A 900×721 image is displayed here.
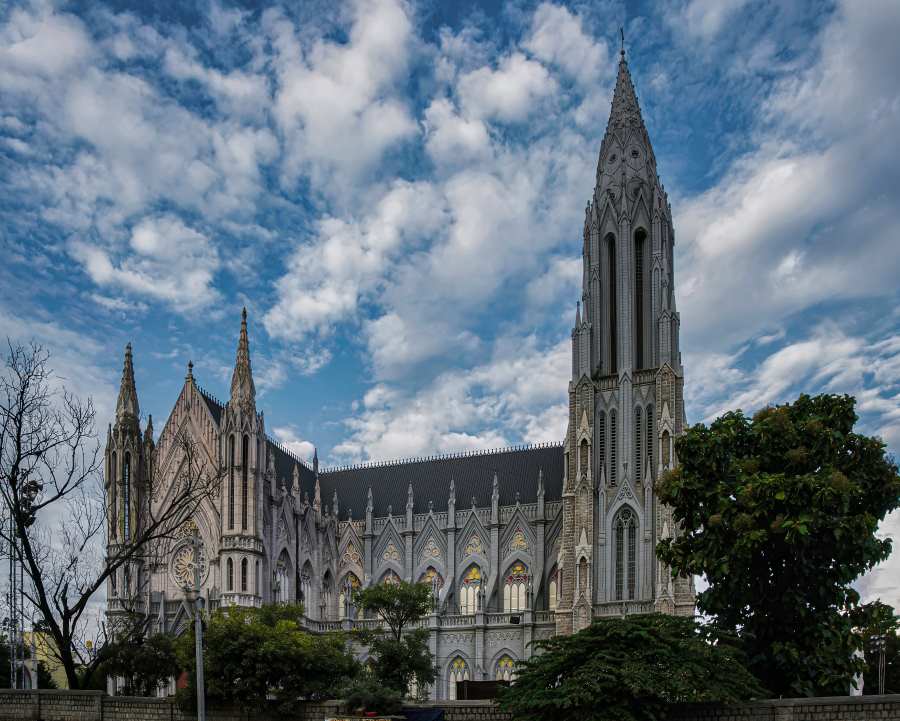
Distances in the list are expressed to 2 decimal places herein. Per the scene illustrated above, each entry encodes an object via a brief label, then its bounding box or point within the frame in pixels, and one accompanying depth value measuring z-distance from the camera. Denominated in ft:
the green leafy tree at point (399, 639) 152.66
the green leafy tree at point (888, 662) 178.60
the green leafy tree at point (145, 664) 138.18
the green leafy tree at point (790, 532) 96.53
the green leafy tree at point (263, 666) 102.01
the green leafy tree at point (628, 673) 82.79
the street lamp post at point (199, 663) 91.45
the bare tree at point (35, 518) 96.89
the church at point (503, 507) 190.29
